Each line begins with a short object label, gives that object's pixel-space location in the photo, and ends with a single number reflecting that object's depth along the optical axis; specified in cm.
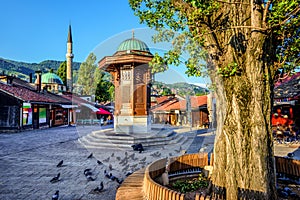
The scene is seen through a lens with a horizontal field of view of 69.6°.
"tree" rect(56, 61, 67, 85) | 5457
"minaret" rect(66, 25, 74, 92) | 5137
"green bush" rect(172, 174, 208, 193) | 502
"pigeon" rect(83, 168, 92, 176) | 667
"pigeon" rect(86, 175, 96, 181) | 632
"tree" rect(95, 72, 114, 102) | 4402
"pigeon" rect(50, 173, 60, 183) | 630
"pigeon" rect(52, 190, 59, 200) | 474
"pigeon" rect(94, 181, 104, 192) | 554
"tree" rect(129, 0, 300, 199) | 355
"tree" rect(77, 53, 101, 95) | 3609
